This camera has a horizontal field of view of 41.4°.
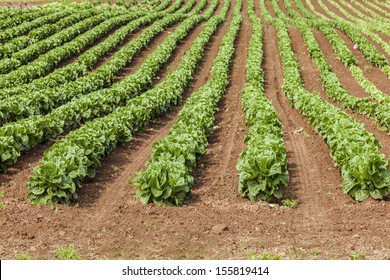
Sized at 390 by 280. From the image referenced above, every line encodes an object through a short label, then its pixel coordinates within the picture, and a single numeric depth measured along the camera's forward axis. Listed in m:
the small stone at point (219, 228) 10.80
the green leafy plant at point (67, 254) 9.56
